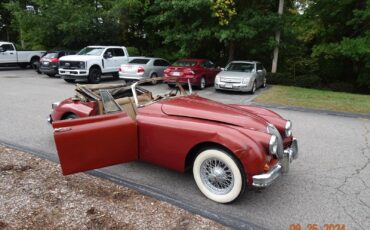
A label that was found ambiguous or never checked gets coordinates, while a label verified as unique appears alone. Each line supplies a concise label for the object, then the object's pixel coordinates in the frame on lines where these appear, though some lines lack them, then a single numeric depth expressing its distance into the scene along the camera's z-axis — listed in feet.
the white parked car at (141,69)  50.62
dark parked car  59.98
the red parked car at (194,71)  46.88
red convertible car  12.51
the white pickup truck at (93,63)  51.24
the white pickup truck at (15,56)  70.22
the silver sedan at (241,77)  43.88
